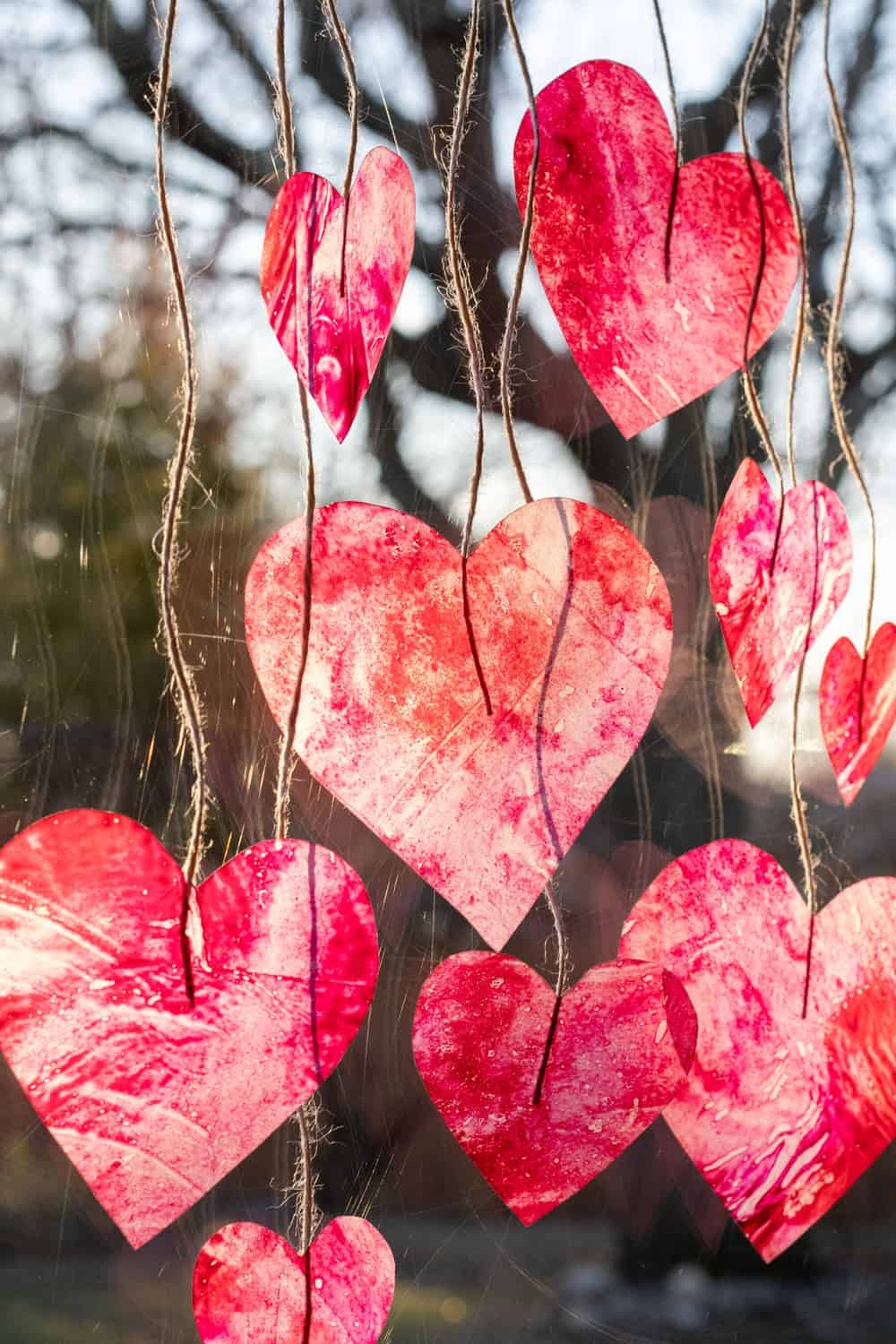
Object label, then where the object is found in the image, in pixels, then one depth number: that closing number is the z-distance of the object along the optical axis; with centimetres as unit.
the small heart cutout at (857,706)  61
